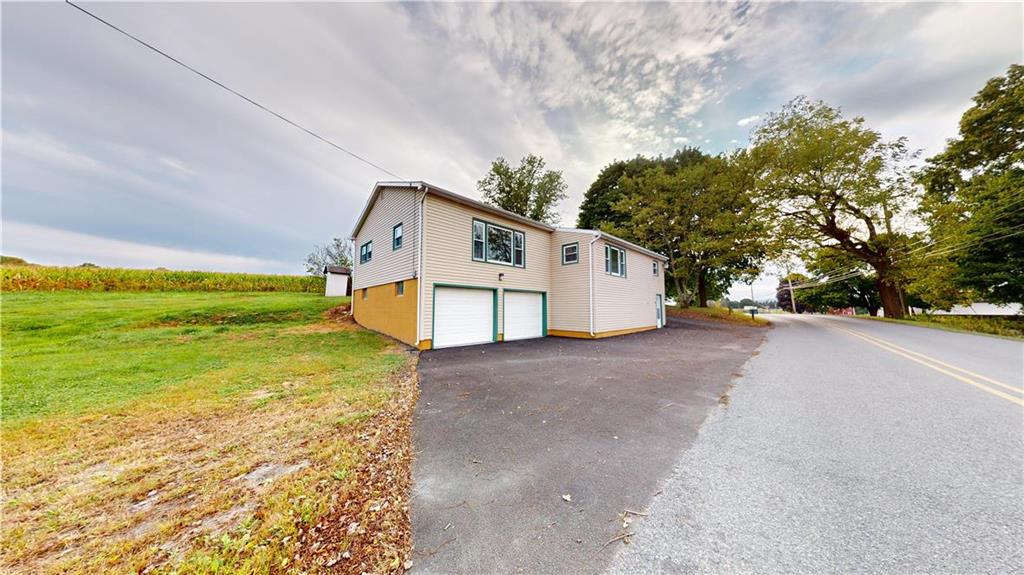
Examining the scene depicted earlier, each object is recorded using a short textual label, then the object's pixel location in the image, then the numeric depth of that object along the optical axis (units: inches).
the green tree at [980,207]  565.3
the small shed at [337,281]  882.1
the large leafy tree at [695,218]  794.8
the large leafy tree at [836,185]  701.9
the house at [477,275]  375.9
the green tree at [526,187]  1066.7
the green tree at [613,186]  984.3
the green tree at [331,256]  1440.7
